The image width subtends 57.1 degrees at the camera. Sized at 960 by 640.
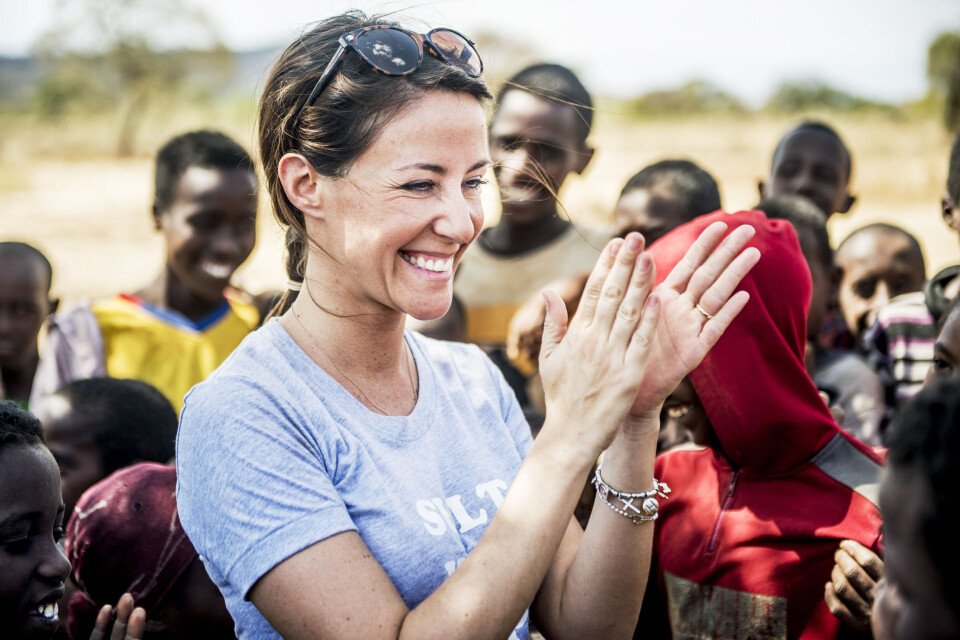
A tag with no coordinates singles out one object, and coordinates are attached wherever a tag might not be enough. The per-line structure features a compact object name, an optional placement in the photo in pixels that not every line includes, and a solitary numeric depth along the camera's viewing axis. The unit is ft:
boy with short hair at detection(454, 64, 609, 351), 13.96
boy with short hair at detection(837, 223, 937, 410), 14.55
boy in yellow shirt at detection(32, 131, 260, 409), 12.31
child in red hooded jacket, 6.93
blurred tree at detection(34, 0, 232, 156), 94.48
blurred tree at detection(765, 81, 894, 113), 131.13
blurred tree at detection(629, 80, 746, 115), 124.06
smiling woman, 5.21
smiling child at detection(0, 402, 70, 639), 6.43
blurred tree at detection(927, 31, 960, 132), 86.53
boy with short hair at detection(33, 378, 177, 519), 9.75
